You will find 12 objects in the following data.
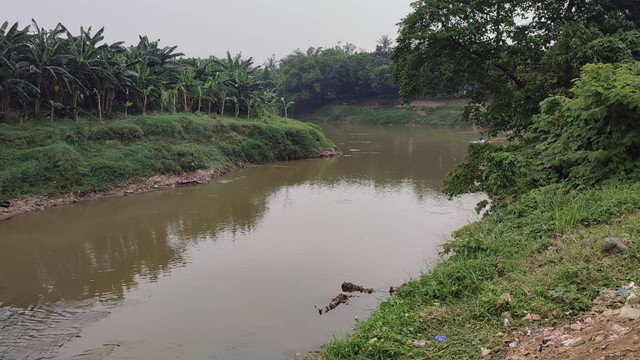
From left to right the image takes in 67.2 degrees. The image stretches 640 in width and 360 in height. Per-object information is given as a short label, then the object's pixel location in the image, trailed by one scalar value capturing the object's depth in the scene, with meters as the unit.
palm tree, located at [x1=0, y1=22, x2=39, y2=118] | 20.62
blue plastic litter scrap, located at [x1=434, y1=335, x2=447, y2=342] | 5.35
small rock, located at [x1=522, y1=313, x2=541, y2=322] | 5.15
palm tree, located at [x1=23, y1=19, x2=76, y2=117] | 21.62
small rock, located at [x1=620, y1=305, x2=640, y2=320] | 4.41
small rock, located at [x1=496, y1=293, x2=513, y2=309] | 5.57
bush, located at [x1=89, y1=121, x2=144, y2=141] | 22.98
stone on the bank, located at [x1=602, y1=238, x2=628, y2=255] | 5.59
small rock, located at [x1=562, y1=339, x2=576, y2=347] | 4.37
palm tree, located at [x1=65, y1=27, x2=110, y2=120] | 23.05
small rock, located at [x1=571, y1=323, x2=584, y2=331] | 4.65
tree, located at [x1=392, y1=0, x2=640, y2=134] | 11.16
